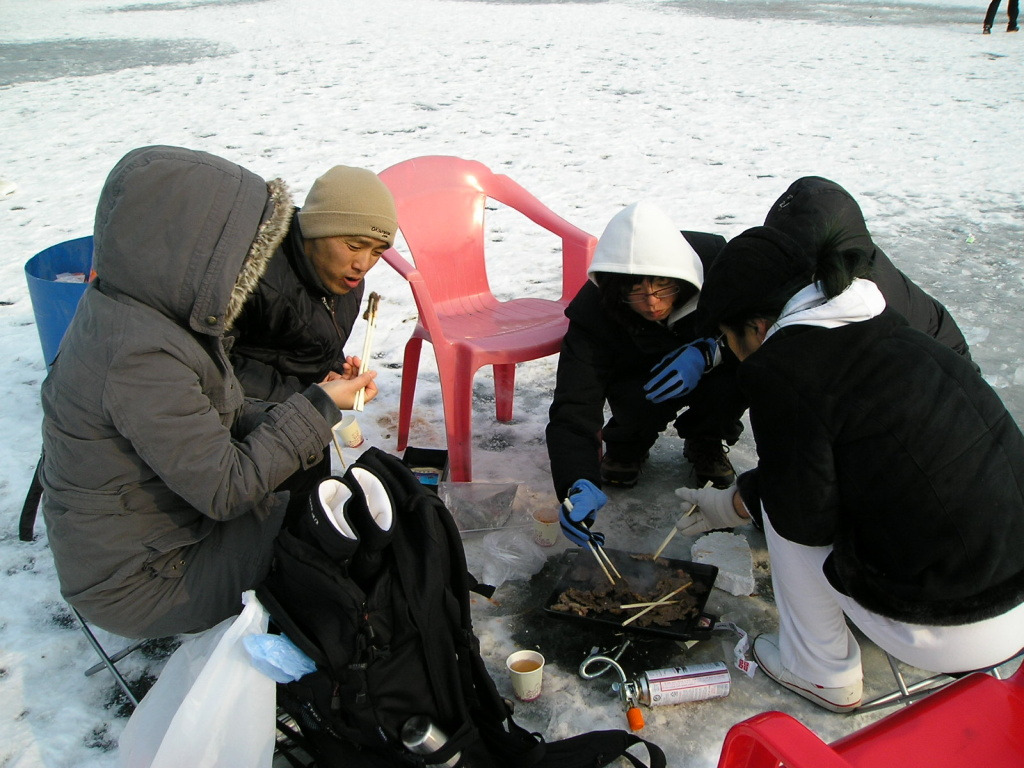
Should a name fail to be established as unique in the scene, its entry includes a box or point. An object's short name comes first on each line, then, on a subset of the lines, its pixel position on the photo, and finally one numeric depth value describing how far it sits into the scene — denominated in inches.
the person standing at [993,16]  518.9
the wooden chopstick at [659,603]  90.5
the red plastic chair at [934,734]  55.9
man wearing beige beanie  94.3
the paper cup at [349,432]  122.0
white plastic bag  66.1
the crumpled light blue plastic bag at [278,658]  65.6
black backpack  65.9
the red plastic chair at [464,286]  118.0
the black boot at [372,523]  67.3
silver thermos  66.2
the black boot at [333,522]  66.0
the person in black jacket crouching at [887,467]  66.6
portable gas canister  83.0
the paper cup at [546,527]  107.2
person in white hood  103.5
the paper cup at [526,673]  83.4
